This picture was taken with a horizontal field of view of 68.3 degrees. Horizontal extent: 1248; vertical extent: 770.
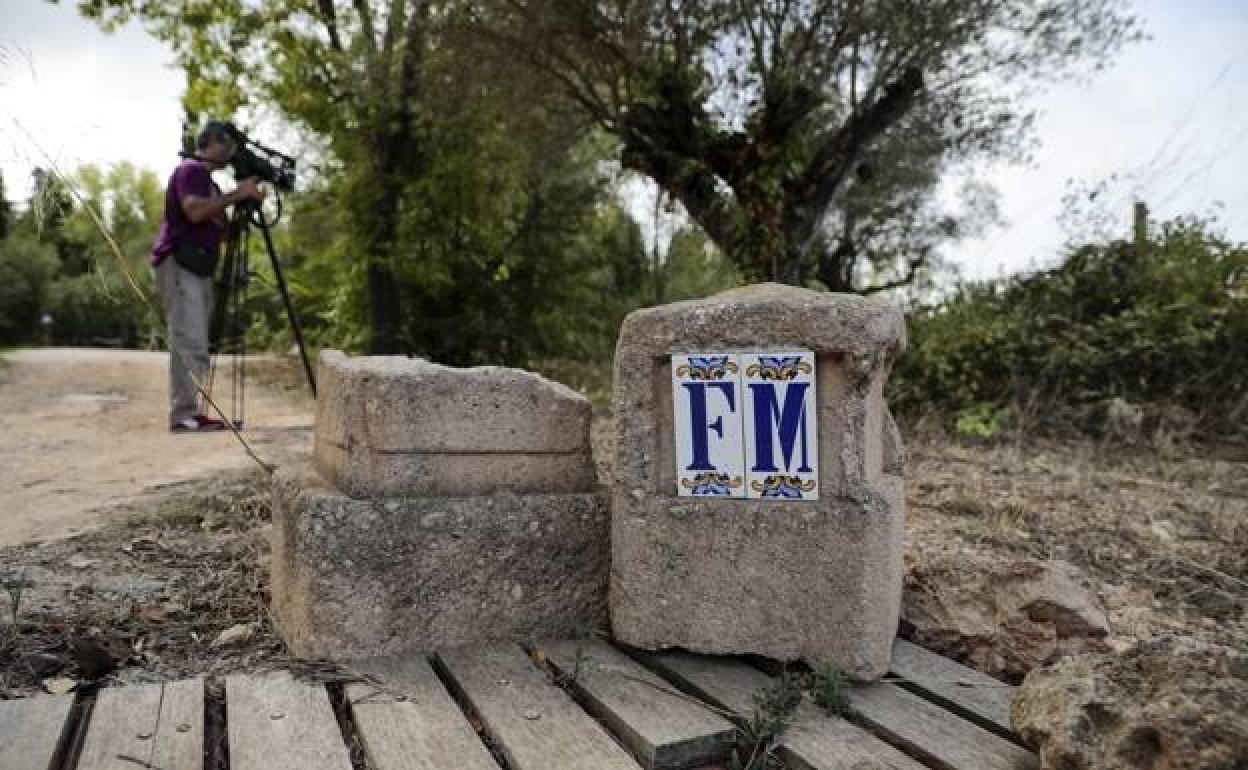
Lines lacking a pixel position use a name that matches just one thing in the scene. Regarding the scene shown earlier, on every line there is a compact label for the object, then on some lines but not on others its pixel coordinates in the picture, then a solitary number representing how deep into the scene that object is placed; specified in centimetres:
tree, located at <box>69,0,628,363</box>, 866
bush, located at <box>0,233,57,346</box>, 1760
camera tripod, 578
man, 565
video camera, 570
